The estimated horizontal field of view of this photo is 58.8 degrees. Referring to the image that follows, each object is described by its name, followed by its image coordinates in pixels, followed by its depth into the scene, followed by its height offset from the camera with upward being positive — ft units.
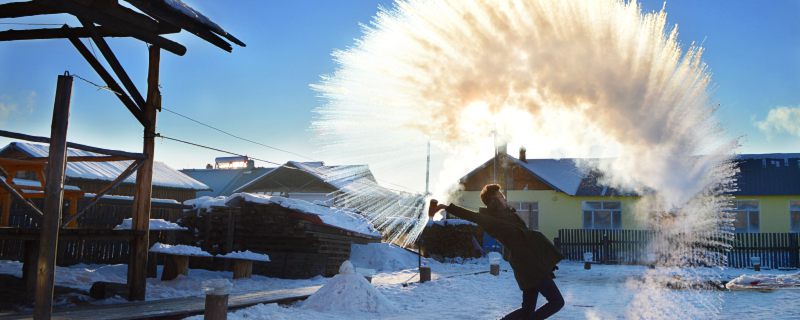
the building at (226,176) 158.81 +10.39
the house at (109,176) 90.22 +5.53
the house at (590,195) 109.70 +6.84
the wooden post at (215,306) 25.00 -3.04
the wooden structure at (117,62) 21.33 +7.71
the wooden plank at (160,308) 28.50 -4.01
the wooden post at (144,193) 36.86 +1.28
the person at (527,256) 23.63 -0.79
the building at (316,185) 130.72 +7.34
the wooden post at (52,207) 21.16 +0.19
